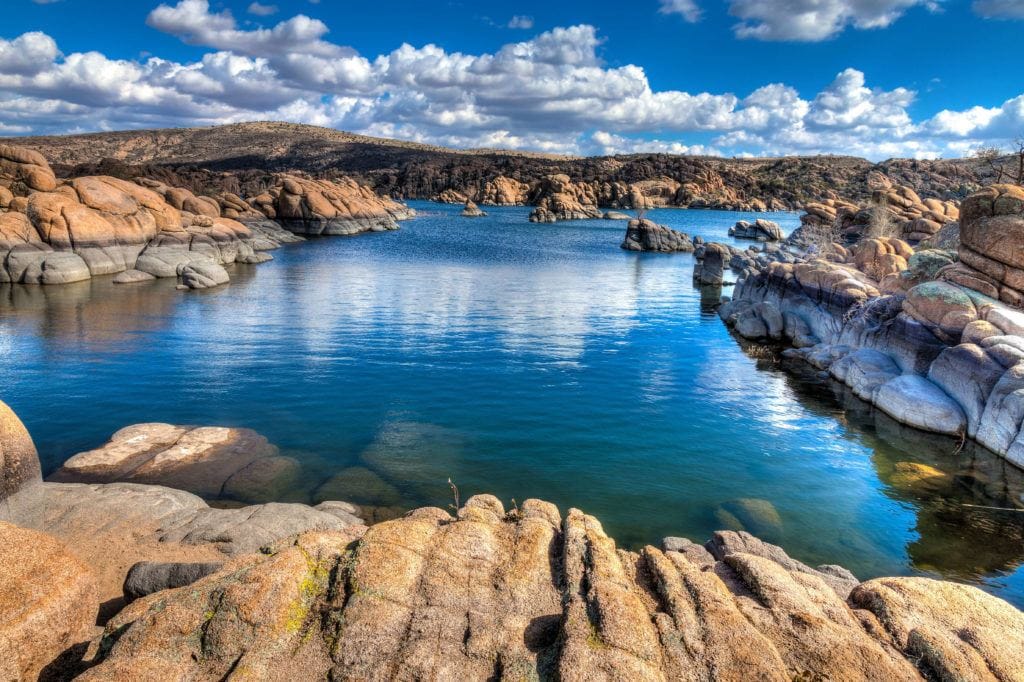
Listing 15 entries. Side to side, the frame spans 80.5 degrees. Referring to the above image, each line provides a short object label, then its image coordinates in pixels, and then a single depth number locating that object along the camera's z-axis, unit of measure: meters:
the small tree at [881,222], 51.34
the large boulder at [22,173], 45.34
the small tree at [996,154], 36.41
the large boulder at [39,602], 6.44
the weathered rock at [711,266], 51.41
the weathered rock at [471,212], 127.19
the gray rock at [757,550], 11.52
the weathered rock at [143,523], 10.87
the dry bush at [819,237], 53.41
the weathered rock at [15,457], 11.91
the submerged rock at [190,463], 15.18
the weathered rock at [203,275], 42.62
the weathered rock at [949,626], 6.07
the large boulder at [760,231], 91.00
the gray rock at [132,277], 42.31
